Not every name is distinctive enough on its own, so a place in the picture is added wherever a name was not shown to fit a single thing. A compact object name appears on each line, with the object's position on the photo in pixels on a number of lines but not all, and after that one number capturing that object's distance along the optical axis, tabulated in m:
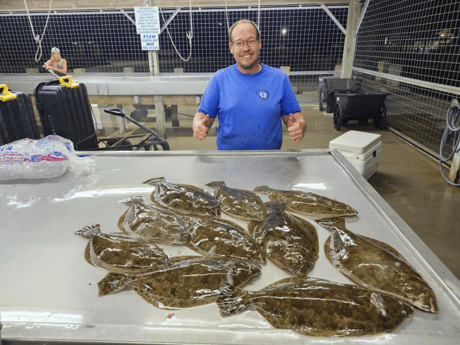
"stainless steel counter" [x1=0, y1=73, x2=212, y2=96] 5.02
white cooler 3.00
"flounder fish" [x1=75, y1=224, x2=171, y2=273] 0.83
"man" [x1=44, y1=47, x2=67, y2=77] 5.70
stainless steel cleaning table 0.64
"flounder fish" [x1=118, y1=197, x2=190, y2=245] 0.96
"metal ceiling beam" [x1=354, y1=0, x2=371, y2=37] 5.88
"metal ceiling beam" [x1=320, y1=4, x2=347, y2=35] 6.03
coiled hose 3.54
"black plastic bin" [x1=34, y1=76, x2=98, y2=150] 3.00
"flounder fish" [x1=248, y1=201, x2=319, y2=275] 0.84
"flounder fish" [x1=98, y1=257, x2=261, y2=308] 0.72
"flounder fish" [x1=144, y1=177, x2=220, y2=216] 1.12
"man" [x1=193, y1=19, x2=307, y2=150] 1.98
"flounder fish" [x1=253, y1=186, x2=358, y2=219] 1.08
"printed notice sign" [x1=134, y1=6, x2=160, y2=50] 5.29
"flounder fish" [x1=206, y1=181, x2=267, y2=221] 1.08
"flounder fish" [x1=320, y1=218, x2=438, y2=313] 0.72
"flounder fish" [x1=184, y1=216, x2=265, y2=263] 0.88
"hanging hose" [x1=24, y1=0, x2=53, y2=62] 5.79
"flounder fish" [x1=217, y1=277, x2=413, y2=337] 0.64
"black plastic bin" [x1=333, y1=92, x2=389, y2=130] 5.35
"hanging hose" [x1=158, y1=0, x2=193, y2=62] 5.67
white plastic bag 1.35
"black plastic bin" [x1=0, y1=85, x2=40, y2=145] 2.29
